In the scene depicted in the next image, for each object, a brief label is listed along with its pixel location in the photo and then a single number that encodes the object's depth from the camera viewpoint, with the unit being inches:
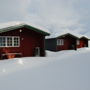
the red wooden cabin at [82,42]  1492.1
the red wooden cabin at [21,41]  696.4
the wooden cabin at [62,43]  1188.5
